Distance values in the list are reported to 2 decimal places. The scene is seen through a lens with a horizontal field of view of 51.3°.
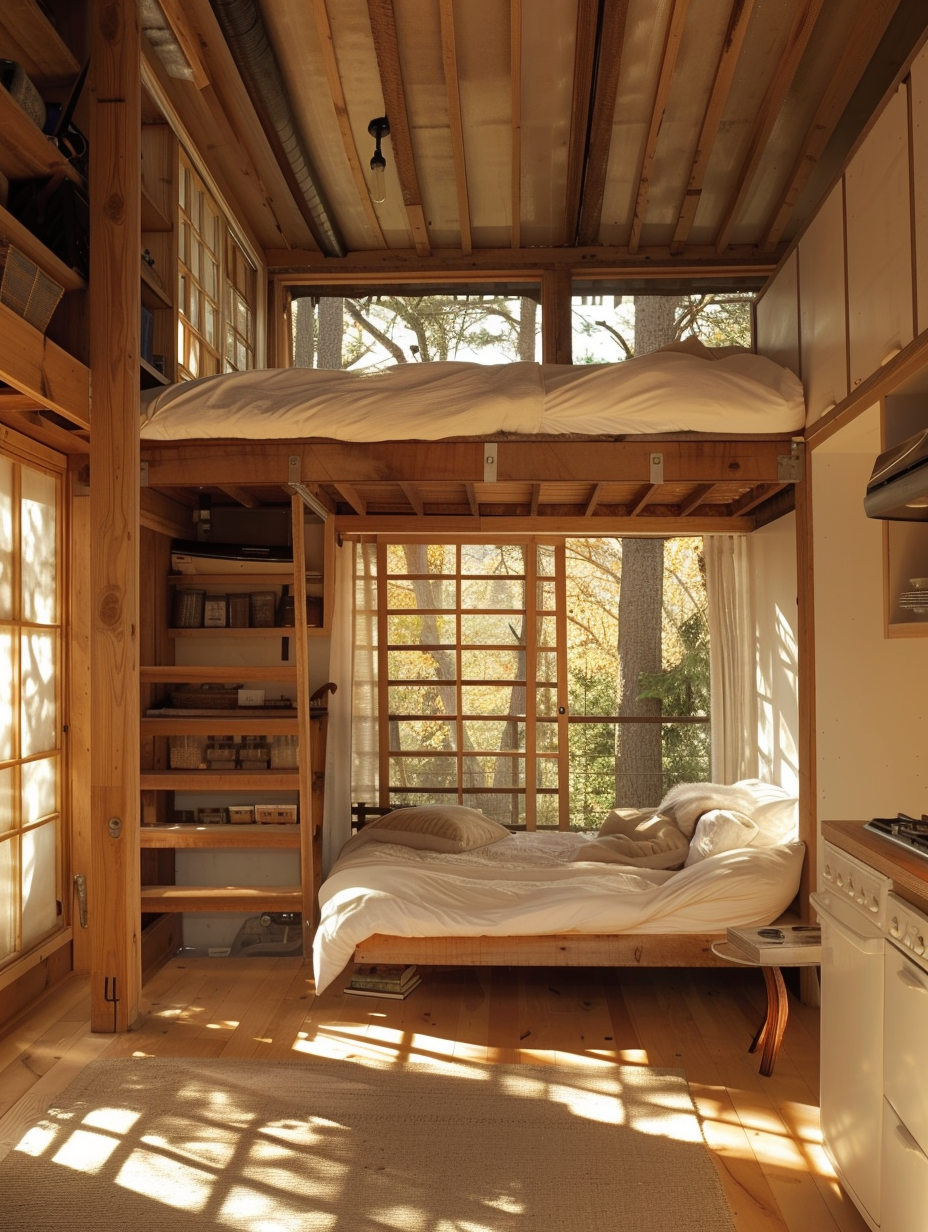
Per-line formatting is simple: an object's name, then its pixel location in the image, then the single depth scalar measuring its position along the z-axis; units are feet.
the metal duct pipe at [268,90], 11.68
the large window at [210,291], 14.64
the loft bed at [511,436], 12.31
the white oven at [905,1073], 6.01
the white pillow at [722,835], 13.26
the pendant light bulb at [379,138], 13.76
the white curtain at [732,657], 17.39
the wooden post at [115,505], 11.23
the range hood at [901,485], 7.29
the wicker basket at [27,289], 9.28
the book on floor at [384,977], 12.94
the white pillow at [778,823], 13.69
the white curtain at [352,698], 16.67
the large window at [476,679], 18.57
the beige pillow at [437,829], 15.17
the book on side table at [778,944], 10.09
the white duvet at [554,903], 12.26
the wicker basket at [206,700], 15.79
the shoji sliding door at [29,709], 12.03
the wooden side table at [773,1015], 10.39
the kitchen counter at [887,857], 6.50
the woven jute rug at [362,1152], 7.75
